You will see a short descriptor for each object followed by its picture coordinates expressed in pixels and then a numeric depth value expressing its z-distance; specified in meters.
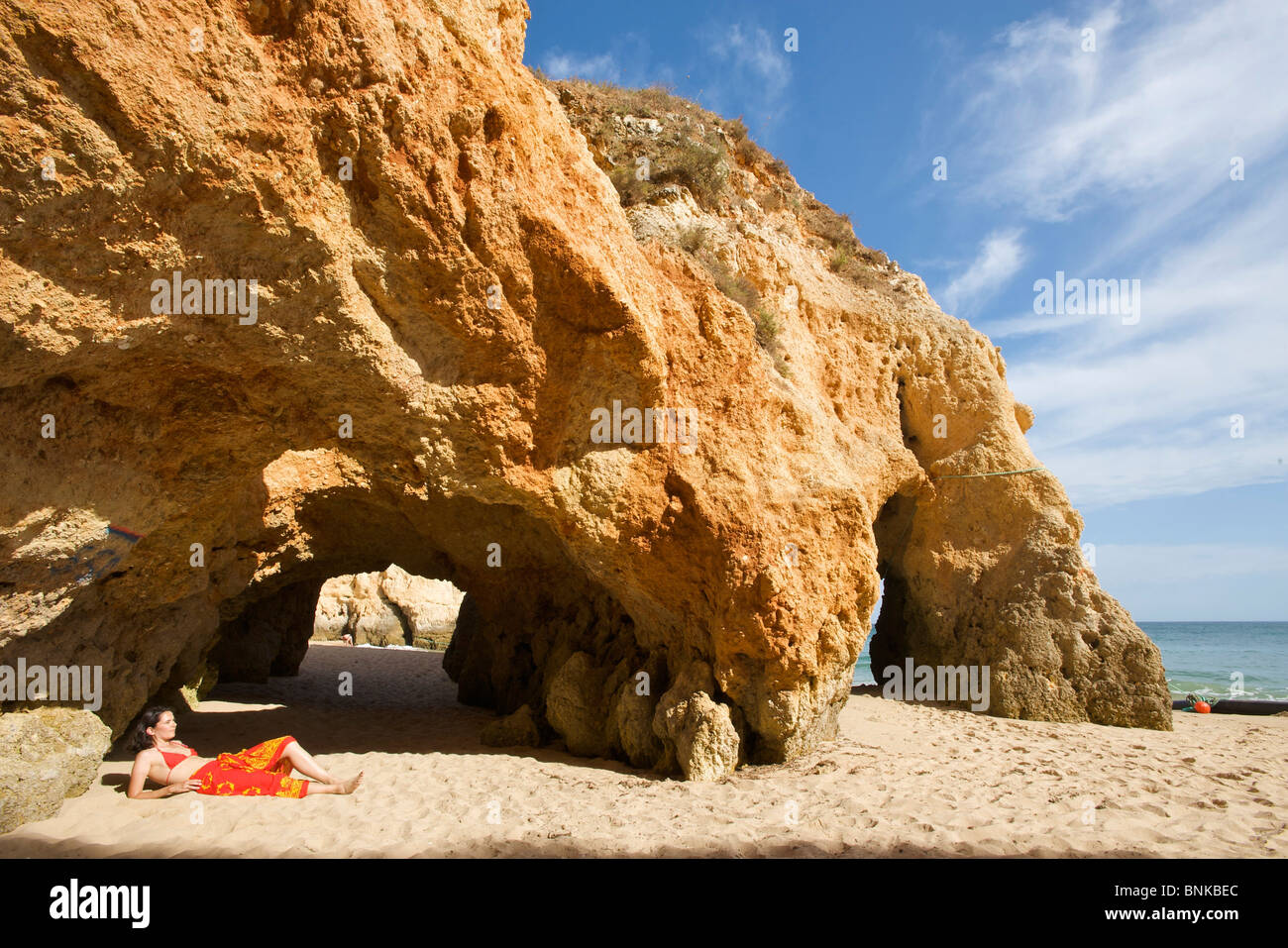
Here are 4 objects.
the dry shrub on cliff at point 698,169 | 8.00
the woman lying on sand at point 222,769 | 5.17
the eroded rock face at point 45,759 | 4.48
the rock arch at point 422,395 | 3.94
